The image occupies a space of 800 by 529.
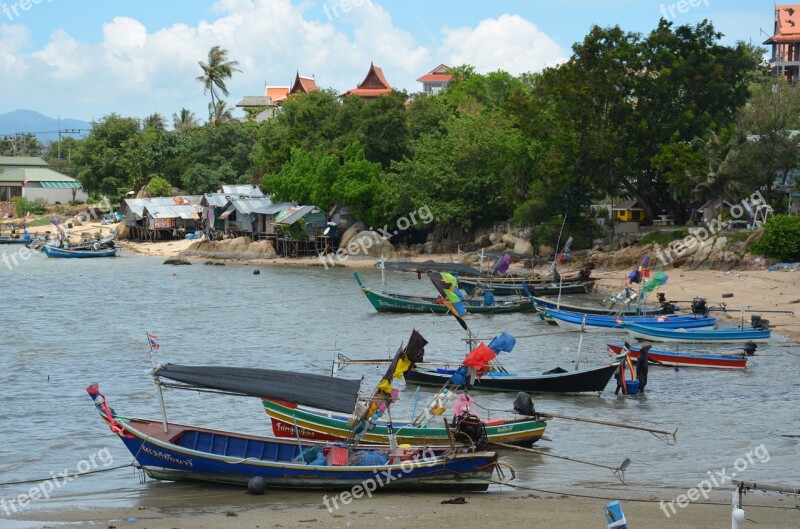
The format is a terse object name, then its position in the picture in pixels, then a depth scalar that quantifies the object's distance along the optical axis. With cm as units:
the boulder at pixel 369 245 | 5869
